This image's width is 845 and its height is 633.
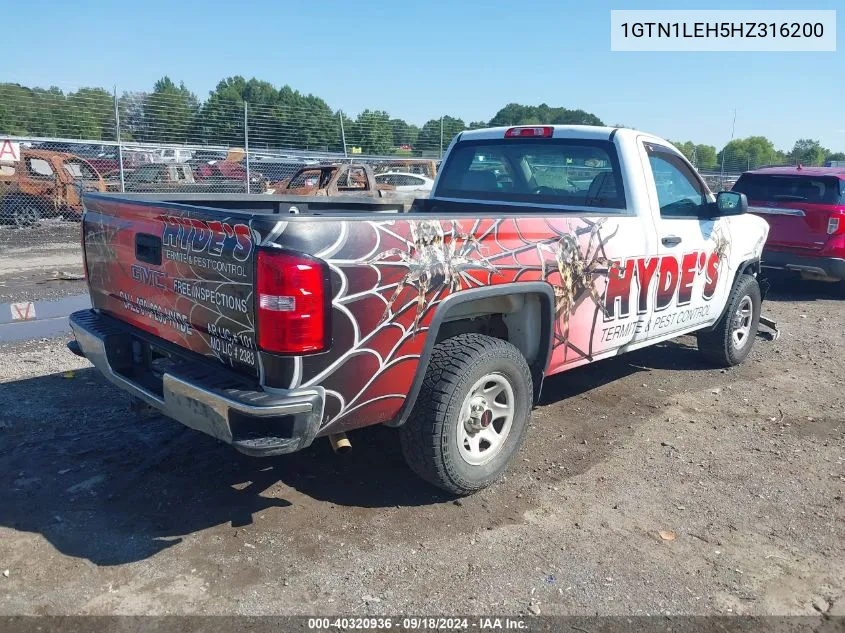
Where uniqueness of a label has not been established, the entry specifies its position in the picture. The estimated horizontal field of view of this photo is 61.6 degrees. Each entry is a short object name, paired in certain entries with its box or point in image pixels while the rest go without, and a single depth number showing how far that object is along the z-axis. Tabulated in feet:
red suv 29.22
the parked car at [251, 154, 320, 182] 61.11
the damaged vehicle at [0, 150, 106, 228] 47.74
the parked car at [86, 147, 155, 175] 50.30
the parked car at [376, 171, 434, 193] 59.11
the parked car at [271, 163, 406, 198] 44.37
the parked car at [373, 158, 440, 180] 61.31
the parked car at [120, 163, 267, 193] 50.03
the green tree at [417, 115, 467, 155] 75.92
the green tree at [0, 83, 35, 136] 48.29
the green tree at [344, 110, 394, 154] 70.08
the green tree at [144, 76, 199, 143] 54.03
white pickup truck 9.26
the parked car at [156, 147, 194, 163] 54.13
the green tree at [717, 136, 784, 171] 104.69
